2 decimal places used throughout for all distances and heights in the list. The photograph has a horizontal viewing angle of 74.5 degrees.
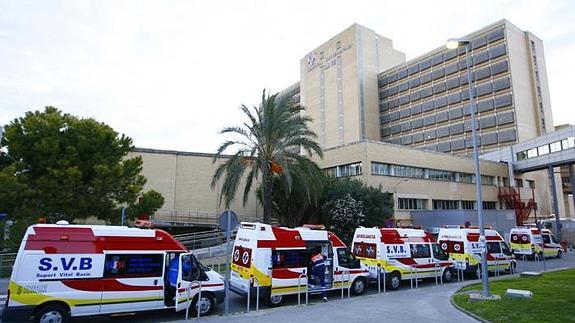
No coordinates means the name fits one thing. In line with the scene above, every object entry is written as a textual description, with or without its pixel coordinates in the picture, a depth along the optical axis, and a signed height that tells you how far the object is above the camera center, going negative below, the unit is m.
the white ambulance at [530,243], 28.12 -1.38
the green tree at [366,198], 29.19 +2.05
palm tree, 22.73 +4.91
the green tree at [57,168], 19.12 +2.92
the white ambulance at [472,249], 18.88 -1.26
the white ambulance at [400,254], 15.91 -1.29
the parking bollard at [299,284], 12.27 -2.01
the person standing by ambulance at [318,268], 13.54 -1.55
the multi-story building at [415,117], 35.75 +19.55
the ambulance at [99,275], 8.98 -1.30
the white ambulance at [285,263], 12.38 -1.33
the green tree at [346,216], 28.12 +0.61
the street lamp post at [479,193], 12.21 +1.13
